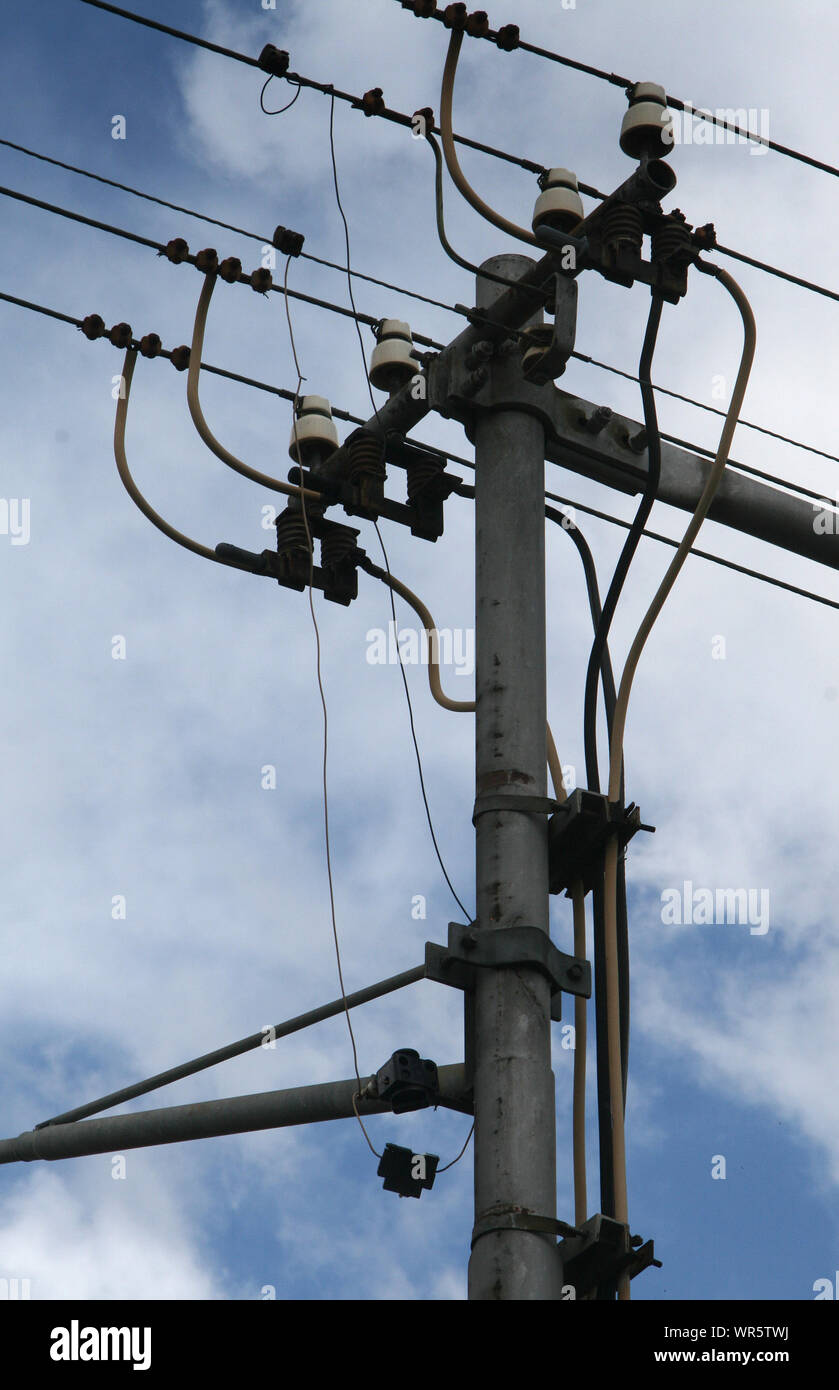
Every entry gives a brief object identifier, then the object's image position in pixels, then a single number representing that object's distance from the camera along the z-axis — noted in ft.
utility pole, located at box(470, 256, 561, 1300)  40.98
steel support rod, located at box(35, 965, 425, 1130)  47.43
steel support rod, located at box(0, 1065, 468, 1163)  45.32
